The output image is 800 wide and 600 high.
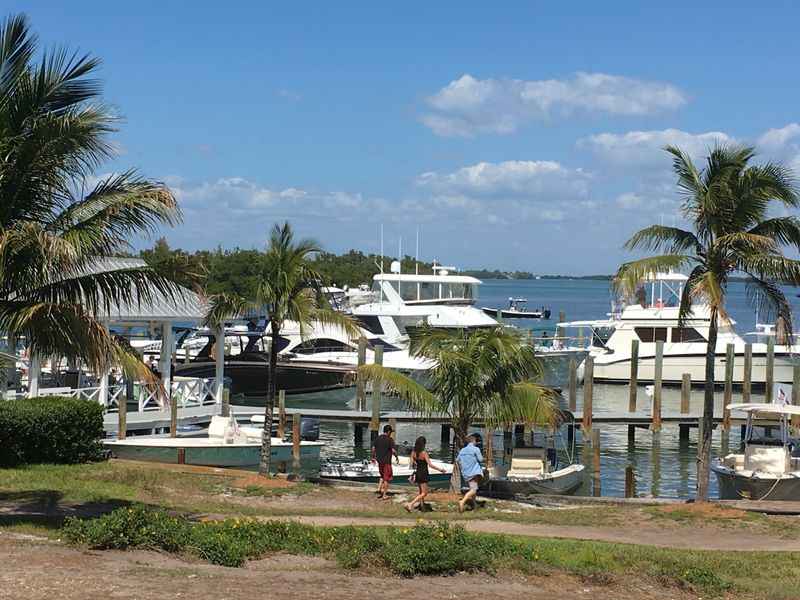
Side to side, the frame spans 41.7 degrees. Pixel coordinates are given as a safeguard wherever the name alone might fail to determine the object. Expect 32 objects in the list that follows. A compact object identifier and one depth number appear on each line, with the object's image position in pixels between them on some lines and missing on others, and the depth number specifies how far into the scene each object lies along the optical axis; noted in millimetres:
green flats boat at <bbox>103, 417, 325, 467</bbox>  27516
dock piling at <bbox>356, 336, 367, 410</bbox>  40662
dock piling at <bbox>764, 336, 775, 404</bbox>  48312
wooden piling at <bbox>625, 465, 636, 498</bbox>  25938
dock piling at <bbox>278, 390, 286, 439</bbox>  32938
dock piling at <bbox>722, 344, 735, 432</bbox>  44531
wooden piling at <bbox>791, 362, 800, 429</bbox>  42344
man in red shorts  20766
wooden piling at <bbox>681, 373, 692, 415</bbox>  41906
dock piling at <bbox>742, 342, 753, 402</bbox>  45875
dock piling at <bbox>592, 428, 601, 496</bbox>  27422
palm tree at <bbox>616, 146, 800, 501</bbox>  19938
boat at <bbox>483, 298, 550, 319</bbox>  147600
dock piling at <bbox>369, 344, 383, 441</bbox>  34234
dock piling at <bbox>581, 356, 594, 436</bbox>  38844
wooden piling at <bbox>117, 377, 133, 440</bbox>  28438
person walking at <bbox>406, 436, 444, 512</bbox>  19141
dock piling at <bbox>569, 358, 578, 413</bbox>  45188
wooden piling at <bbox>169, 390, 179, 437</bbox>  28906
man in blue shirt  19078
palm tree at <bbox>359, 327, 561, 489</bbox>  21078
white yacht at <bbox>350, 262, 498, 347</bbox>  56938
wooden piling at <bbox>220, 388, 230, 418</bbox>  32469
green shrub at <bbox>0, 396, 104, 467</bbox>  21391
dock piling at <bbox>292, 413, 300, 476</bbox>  29609
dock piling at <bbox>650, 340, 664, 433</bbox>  39331
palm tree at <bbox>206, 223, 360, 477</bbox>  22234
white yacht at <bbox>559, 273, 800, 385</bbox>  55688
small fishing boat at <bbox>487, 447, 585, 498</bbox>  25766
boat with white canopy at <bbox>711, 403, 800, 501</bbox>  23969
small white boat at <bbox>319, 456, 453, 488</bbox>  26641
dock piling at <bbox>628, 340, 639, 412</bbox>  45066
